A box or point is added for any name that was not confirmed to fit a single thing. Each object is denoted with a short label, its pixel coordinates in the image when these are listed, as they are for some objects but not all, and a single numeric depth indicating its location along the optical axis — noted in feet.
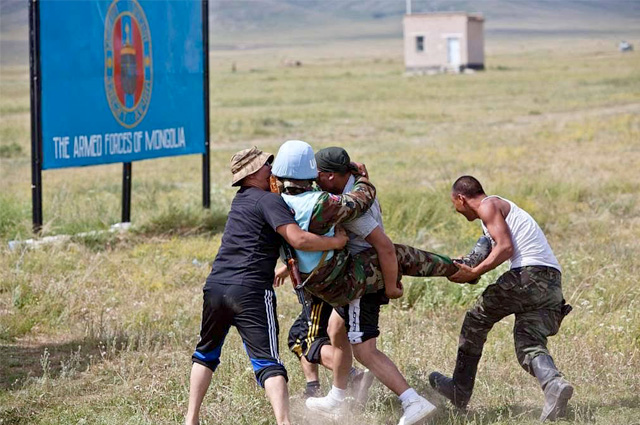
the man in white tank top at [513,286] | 36.45
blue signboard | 67.92
